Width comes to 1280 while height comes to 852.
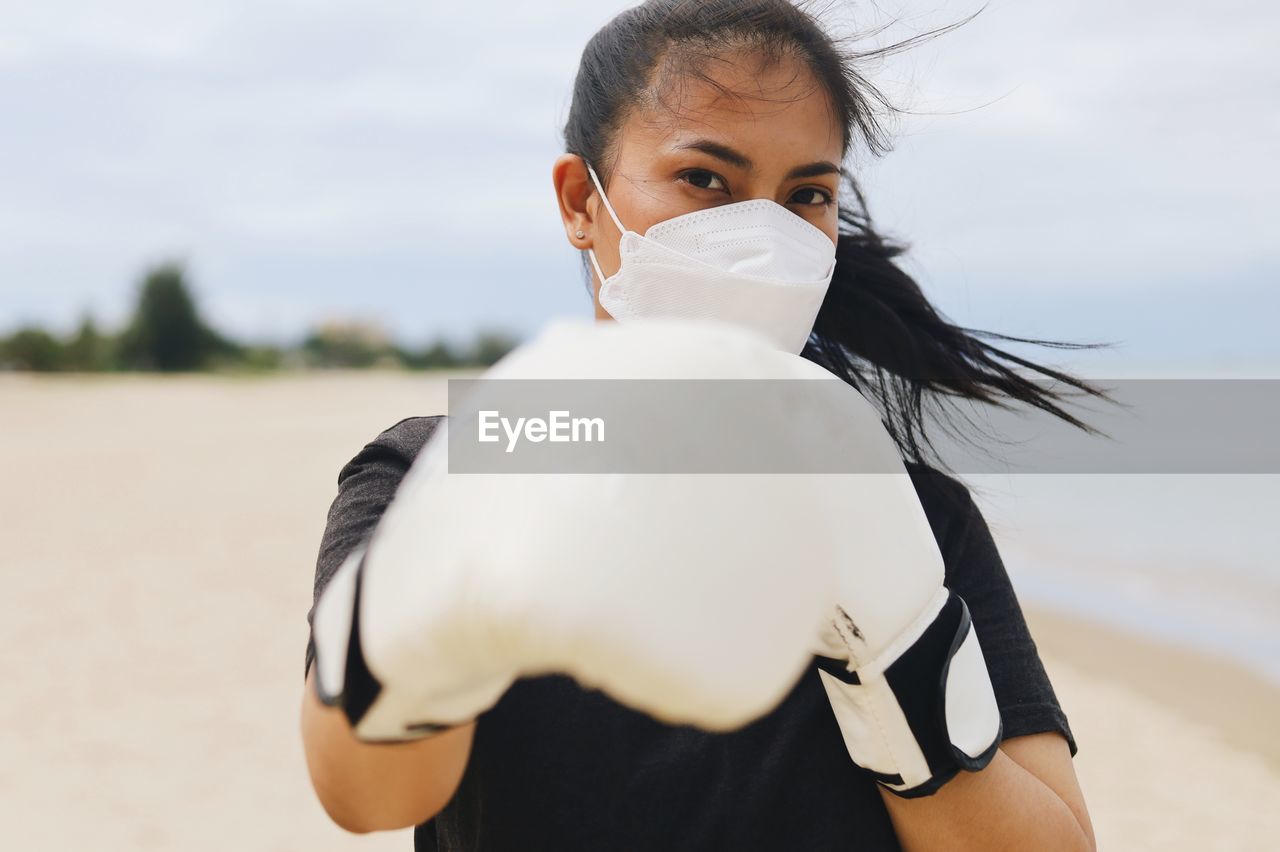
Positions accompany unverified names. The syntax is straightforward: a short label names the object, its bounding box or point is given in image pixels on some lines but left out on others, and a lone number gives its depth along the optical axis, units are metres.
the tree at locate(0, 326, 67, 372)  29.02
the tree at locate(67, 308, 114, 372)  30.17
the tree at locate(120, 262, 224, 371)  32.62
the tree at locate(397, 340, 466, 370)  39.97
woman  1.04
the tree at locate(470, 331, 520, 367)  31.47
